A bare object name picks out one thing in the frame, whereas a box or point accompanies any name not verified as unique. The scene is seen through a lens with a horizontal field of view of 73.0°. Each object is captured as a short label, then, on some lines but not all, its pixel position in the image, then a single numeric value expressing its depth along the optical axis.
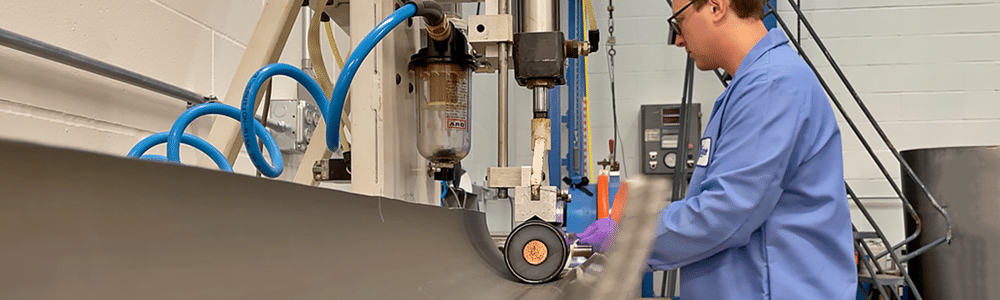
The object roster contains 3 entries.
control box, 3.87
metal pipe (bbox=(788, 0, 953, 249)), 2.30
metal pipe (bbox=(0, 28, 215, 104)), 0.86
